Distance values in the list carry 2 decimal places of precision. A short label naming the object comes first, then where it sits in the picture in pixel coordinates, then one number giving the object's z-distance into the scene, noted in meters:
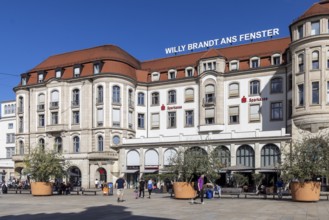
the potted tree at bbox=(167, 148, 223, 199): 31.03
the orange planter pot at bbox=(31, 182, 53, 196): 37.59
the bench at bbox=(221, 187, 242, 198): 37.61
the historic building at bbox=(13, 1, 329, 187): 49.69
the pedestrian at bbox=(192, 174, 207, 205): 26.19
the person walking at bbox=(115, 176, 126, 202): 30.35
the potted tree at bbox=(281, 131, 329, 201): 27.31
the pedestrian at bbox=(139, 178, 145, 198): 35.28
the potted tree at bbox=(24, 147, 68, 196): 37.59
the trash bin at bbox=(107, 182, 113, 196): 40.62
